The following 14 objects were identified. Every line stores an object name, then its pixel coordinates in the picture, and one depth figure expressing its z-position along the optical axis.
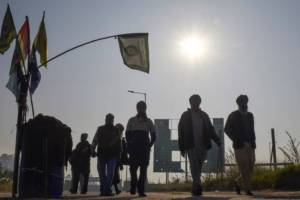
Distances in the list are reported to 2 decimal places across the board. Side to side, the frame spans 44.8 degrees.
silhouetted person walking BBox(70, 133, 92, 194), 10.19
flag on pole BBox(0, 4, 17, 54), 8.00
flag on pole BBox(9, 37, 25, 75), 7.51
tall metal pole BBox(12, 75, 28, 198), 6.31
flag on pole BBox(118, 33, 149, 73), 8.86
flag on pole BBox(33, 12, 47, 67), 8.63
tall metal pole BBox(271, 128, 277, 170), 13.31
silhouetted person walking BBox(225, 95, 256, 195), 7.24
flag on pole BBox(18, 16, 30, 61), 7.96
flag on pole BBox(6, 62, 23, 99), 7.07
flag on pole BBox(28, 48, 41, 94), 7.68
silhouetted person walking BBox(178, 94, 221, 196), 6.65
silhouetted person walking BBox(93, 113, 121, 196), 7.85
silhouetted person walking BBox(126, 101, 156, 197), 7.05
